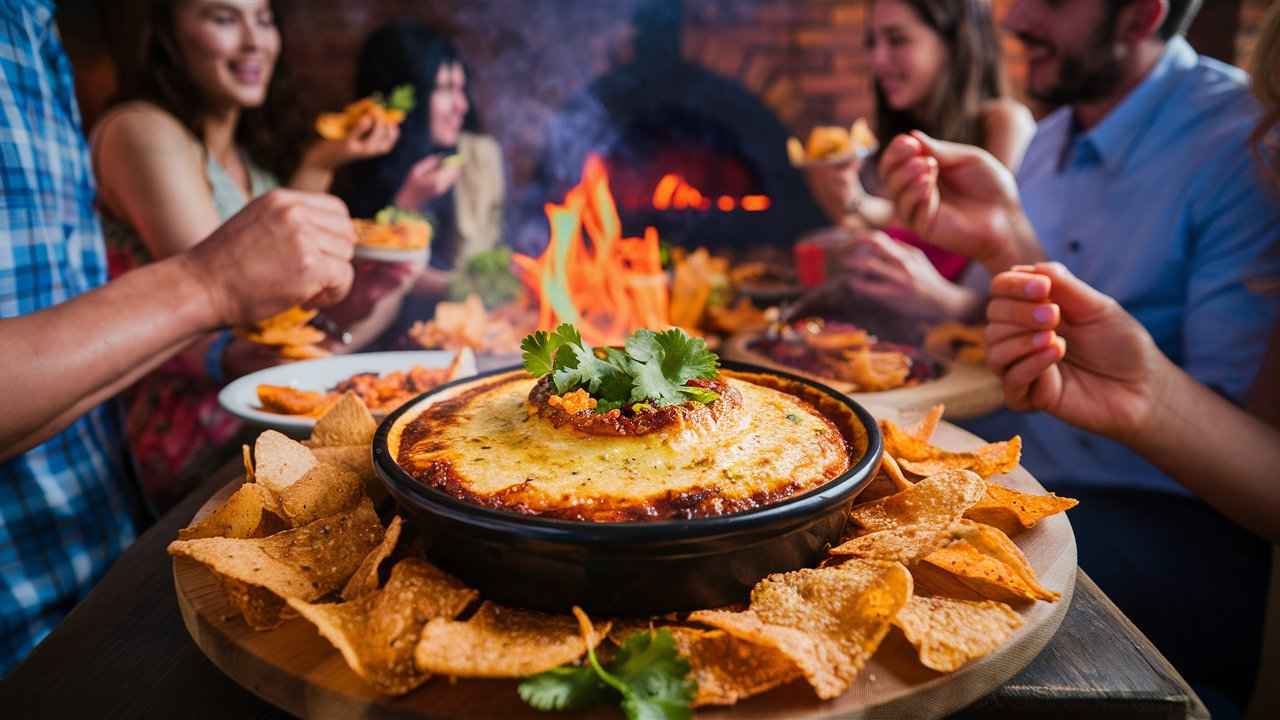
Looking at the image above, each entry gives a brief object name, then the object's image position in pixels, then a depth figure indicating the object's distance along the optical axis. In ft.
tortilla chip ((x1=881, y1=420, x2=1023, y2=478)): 1.56
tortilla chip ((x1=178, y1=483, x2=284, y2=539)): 1.38
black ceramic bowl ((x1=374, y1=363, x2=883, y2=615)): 1.13
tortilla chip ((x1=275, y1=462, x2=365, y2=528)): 1.39
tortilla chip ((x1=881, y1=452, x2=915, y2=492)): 1.50
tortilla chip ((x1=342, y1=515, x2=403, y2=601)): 1.22
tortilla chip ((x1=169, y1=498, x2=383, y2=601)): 1.19
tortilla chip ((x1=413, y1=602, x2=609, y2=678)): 1.07
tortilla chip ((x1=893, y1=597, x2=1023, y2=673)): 1.11
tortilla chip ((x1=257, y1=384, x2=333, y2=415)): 1.89
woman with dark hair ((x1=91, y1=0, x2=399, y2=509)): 2.95
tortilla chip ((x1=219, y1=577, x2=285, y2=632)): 1.20
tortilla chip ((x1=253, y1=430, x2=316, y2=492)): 1.47
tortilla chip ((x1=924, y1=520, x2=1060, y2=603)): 1.23
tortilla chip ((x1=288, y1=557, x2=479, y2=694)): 1.09
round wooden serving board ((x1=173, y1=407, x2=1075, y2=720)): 1.07
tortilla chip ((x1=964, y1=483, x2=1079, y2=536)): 1.39
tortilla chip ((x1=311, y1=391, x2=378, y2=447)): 1.64
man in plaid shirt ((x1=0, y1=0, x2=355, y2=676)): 1.60
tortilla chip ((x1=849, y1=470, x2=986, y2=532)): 1.35
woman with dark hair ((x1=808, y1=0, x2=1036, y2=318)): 4.40
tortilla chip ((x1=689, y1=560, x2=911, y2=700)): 1.08
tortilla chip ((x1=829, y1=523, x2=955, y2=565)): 1.27
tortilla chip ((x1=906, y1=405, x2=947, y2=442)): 1.72
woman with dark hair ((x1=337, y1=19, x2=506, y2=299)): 5.76
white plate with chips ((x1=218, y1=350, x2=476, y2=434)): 1.85
